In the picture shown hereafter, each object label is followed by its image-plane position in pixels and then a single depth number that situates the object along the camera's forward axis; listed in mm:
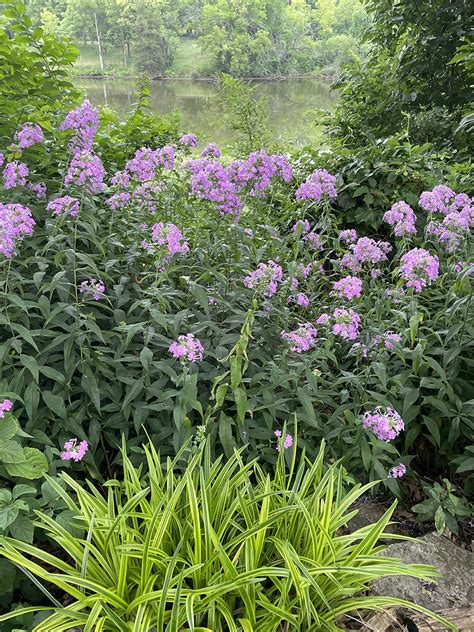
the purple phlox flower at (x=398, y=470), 1727
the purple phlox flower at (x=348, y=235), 2328
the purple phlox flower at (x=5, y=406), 1375
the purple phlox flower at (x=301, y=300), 1933
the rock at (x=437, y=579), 1515
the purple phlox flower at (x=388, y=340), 1784
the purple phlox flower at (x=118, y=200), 2094
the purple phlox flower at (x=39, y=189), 2139
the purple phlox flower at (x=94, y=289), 1729
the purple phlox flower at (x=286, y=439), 1626
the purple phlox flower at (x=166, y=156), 2207
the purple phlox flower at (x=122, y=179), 2170
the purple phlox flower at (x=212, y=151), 2174
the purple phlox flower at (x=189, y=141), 2400
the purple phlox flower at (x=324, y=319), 1825
